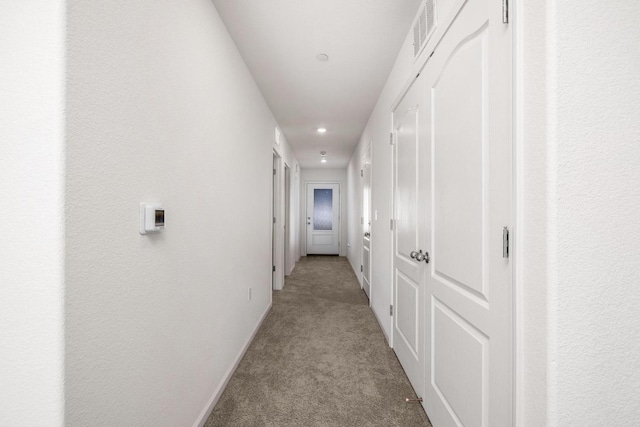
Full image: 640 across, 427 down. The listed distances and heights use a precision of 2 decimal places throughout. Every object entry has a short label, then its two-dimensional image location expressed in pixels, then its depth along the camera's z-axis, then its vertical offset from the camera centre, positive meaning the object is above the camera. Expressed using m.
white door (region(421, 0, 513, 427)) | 0.96 -0.02
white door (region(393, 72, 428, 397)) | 1.76 -0.13
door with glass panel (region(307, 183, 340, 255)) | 8.11 -0.16
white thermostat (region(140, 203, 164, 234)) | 1.05 -0.02
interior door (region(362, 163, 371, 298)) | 4.05 -0.15
